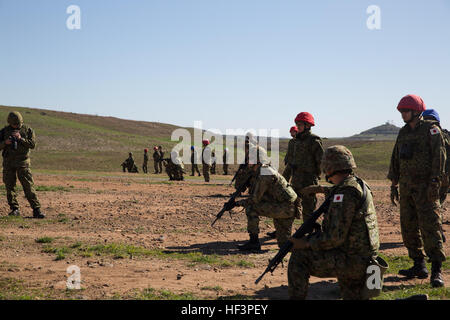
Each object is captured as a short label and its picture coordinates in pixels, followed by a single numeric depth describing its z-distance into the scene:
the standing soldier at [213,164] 34.90
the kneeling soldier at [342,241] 4.29
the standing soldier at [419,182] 6.14
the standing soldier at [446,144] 6.44
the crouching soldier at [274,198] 7.38
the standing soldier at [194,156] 30.60
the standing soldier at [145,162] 36.40
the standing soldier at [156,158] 34.03
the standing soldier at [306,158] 8.26
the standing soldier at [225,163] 32.49
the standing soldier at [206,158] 21.84
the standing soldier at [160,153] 33.14
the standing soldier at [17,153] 10.41
